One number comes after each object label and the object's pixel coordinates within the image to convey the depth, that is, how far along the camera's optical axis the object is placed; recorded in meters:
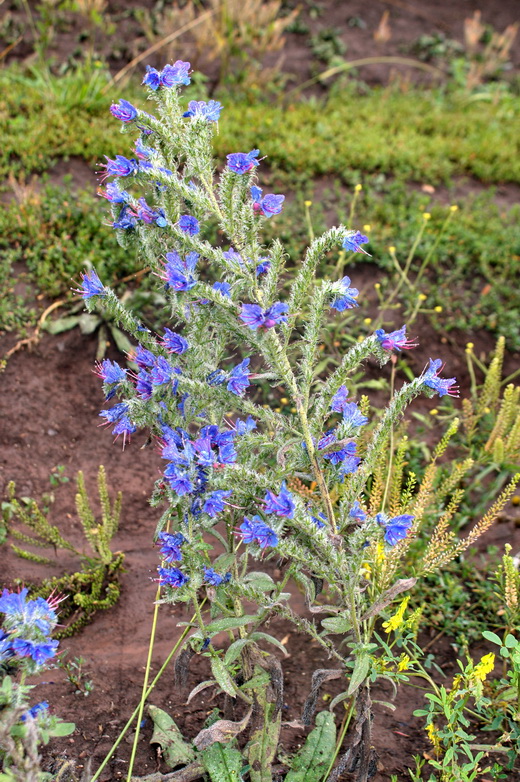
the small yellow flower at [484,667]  2.25
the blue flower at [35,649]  1.83
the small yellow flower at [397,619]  2.29
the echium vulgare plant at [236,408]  2.04
